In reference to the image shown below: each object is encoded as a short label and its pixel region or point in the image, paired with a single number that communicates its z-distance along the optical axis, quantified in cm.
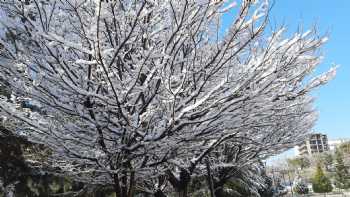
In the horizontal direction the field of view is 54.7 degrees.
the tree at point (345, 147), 5708
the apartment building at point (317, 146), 11025
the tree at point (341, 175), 4614
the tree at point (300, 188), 4391
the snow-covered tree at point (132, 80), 316
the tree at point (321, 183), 4288
